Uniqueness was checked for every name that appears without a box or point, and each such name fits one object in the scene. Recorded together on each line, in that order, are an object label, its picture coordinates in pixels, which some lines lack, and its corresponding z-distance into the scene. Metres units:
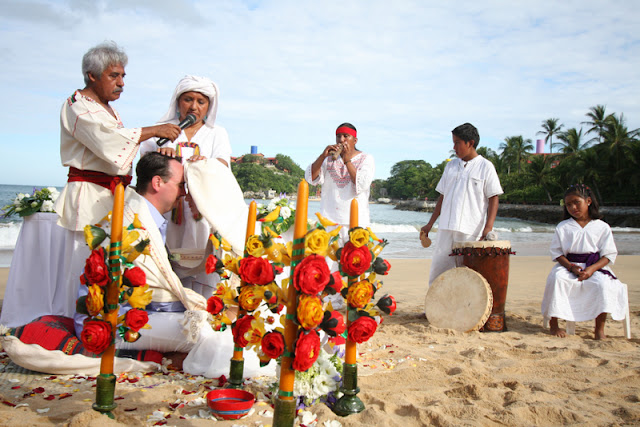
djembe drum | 5.01
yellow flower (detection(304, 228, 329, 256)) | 2.00
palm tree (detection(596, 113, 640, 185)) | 38.69
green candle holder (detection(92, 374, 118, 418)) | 2.33
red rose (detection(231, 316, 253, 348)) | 2.40
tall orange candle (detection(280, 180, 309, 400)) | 2.03
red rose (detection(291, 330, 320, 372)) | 1.94
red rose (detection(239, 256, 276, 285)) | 2.13
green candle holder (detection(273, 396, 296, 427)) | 2.03
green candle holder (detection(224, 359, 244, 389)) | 2.76
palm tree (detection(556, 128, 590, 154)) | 49.30
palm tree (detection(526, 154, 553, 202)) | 50.16
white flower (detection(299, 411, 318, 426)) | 2.51
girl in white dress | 4.71
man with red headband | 5.80
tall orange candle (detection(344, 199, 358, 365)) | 2.40
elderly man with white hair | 3.57
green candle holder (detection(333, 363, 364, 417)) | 2.55
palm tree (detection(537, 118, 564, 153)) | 61.44
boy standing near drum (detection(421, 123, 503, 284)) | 5.48
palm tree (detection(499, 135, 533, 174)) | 60.91
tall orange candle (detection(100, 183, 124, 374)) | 2.30
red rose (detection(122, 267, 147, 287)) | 2.30
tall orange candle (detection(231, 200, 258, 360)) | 2.67
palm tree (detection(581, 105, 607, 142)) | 44.62
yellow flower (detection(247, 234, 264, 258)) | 2.25
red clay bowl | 2.54
